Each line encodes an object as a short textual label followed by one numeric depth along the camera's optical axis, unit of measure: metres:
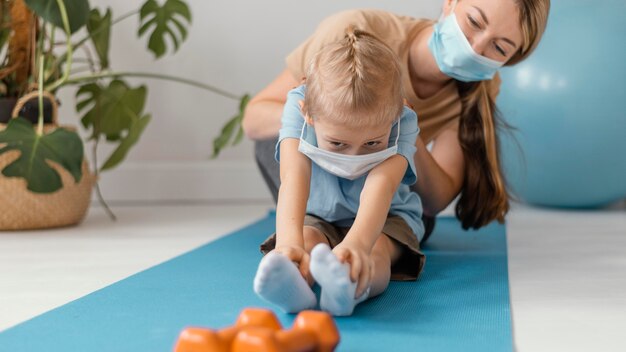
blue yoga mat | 1.03
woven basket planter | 2.24
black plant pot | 2.28
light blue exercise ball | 2.40
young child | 1.11
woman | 1.63
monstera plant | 2.07
